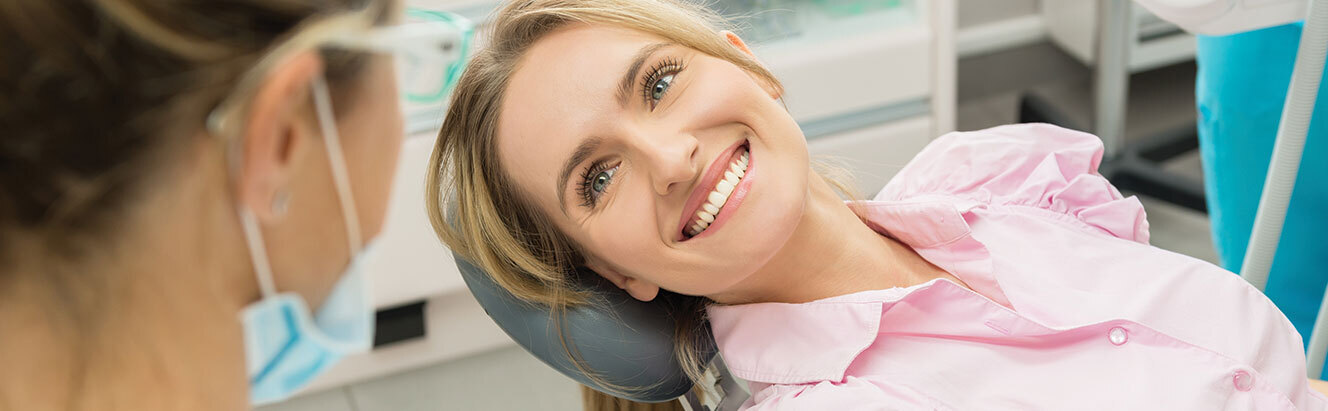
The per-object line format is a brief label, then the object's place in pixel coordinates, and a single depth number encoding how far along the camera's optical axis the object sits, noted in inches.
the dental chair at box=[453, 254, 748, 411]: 52.4
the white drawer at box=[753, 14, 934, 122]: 100.3
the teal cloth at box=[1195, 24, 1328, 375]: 64.6
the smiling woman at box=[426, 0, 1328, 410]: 49.7
